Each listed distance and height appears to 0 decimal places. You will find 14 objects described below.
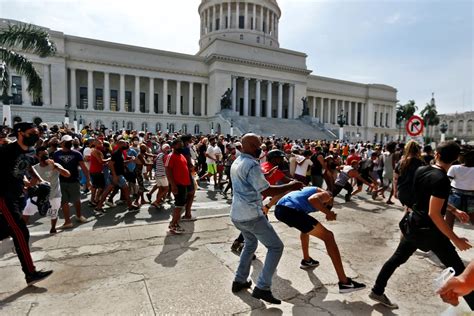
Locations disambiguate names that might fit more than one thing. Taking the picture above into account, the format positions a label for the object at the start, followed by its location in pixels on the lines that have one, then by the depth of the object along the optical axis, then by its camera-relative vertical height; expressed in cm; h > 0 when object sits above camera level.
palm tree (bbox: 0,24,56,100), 1463 +470
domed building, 4112 +872
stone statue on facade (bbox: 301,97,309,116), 5441 +659
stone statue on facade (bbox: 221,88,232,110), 4578 +650
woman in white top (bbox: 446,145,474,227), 553 -74
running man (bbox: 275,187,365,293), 342 -88
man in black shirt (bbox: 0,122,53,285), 365 -69
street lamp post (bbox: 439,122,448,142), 1500 +87
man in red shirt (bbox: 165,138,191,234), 579 -76
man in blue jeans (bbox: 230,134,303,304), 319 -74
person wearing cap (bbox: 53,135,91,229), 612 -84
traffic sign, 923 +60
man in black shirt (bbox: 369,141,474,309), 293 -84
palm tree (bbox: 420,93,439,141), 8012 +870
